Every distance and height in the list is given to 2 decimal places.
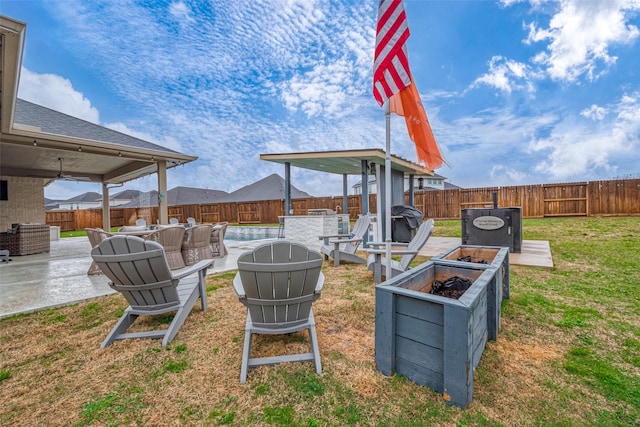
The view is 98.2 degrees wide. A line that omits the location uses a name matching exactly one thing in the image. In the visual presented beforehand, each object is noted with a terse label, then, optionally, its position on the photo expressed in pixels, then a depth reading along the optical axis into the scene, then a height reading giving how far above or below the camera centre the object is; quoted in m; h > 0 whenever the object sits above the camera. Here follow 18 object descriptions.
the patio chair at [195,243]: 6.06 -0.72
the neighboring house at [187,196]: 27.18 +1.83
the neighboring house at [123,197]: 35.56 +1.86
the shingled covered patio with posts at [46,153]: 3.62 +1.68
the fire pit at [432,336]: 1.68 -0.86
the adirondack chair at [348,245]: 5.80 -0.82
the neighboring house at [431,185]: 29.62 +2.64
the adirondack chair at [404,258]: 4.01 -0.76
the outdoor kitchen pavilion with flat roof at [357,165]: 8.21 +1.59
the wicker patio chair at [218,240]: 7.26 -0.77
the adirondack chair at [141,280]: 2.48 -0.65
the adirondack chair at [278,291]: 2.12 -0.65
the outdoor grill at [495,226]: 6.21 -0.42
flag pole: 3.00 +0.28
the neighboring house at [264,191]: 33.79 +2.52
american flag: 2.84 +1.68
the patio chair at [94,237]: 4.77 -0.44
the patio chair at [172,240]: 5.34 -0.58
